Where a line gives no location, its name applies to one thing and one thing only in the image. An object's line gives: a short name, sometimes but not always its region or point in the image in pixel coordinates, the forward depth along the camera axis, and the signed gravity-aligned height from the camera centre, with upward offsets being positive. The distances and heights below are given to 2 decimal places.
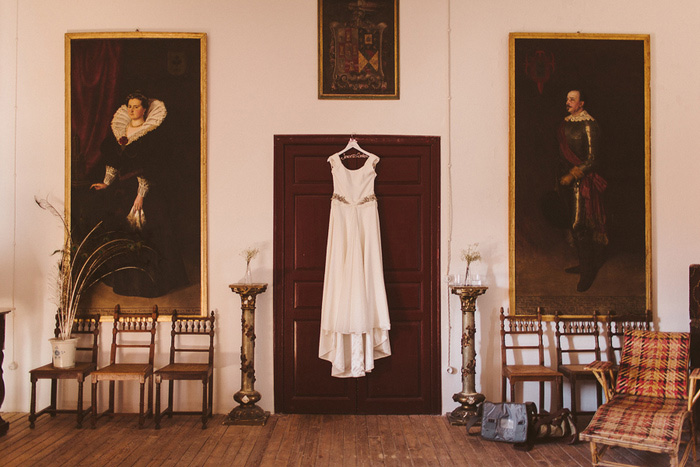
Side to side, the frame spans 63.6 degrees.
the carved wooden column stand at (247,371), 4.82 -1.22
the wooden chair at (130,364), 4.69 -1.18
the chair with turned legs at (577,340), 5.06 -1.02
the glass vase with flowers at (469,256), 5.02 -0.24
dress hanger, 5.12 +0.70
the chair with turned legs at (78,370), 4.70 -1.19
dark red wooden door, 5.12 -0.37
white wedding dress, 4.86 -0.45
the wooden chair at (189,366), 4.70 -1.17
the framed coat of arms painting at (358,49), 5.18 +1.66
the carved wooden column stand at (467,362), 4.83 -1.15
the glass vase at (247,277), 5.07 -0.43
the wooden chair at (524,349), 4.67 -1.09
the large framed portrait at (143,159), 5.15 +0.65
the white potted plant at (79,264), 4.95 -0.31
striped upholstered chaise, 3.61 -1.24
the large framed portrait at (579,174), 5.17 +0.51
